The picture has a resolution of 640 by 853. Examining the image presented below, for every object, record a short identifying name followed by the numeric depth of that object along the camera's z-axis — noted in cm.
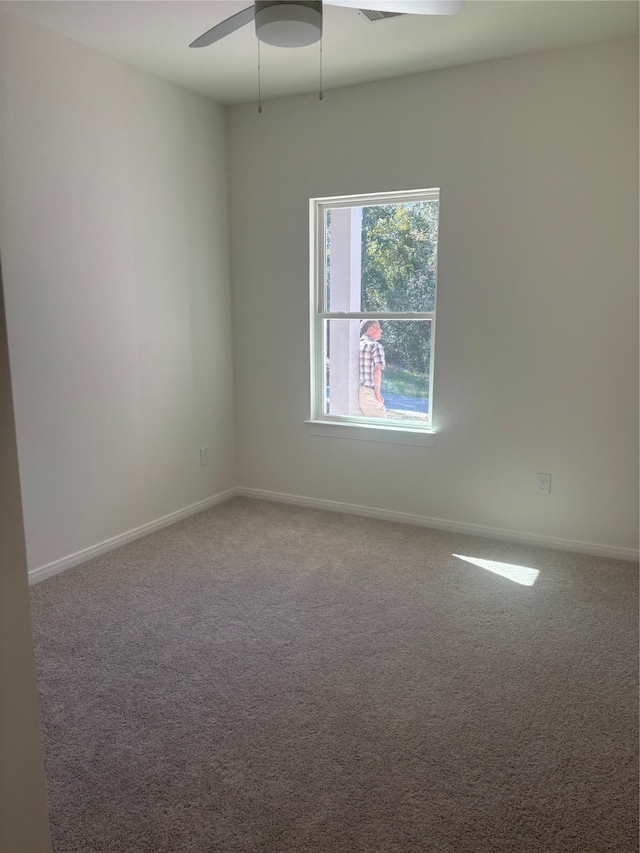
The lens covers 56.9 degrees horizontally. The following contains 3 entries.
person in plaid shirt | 391
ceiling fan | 196
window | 372
